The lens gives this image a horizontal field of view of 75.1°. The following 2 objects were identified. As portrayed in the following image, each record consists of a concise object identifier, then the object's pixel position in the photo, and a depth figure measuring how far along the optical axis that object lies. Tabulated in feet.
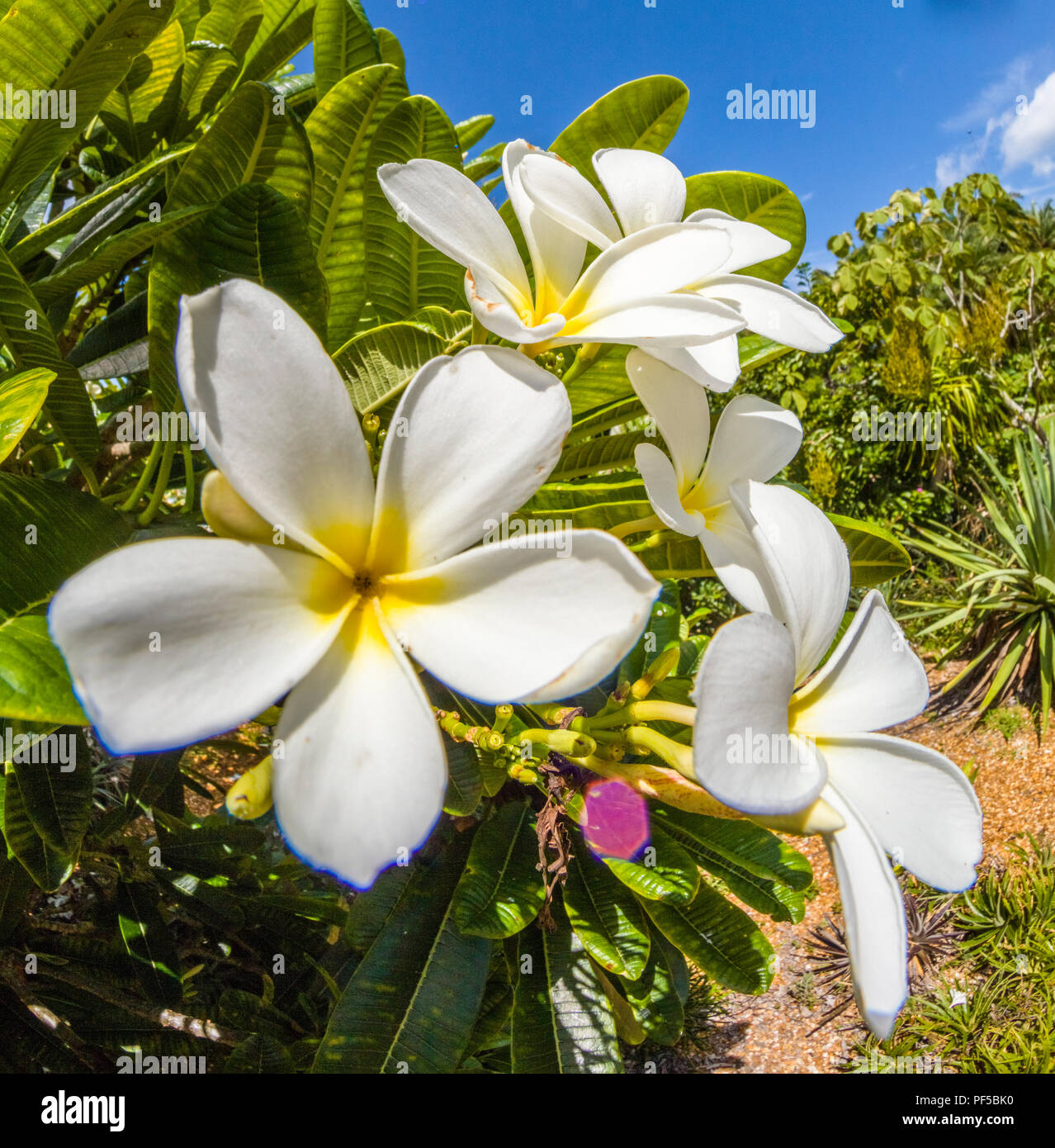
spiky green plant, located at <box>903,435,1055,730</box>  13.80
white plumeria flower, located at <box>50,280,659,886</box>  0.25
